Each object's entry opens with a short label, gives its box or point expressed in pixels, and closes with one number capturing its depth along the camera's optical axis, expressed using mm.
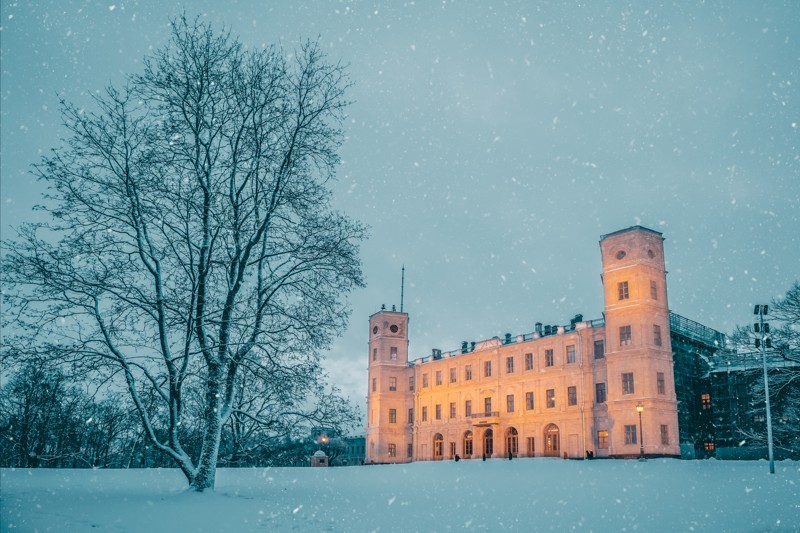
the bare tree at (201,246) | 12062
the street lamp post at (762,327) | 29403
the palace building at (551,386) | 48000
